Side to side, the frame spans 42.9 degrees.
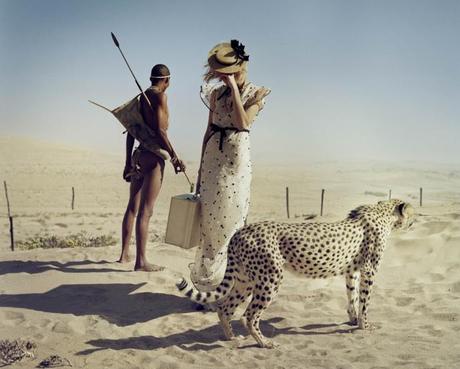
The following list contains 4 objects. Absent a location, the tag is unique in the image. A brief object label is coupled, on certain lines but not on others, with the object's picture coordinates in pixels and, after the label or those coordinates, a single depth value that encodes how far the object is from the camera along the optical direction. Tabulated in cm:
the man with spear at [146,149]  618
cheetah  460
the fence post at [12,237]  845
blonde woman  504
